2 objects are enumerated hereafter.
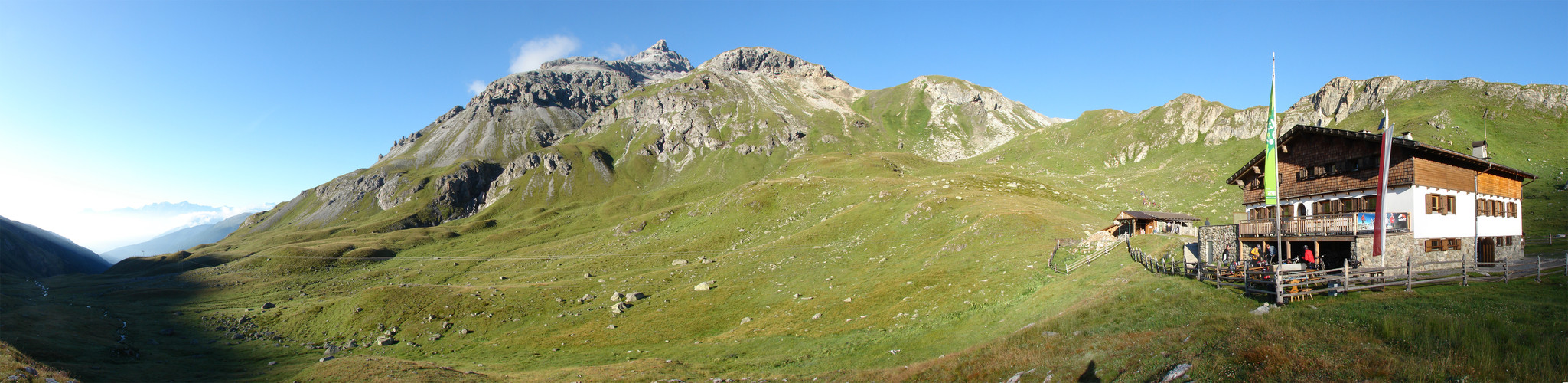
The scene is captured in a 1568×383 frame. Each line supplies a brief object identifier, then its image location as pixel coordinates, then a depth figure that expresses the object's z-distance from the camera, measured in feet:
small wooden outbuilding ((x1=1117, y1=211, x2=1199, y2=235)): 201.46
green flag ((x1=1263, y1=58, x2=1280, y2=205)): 96.22
